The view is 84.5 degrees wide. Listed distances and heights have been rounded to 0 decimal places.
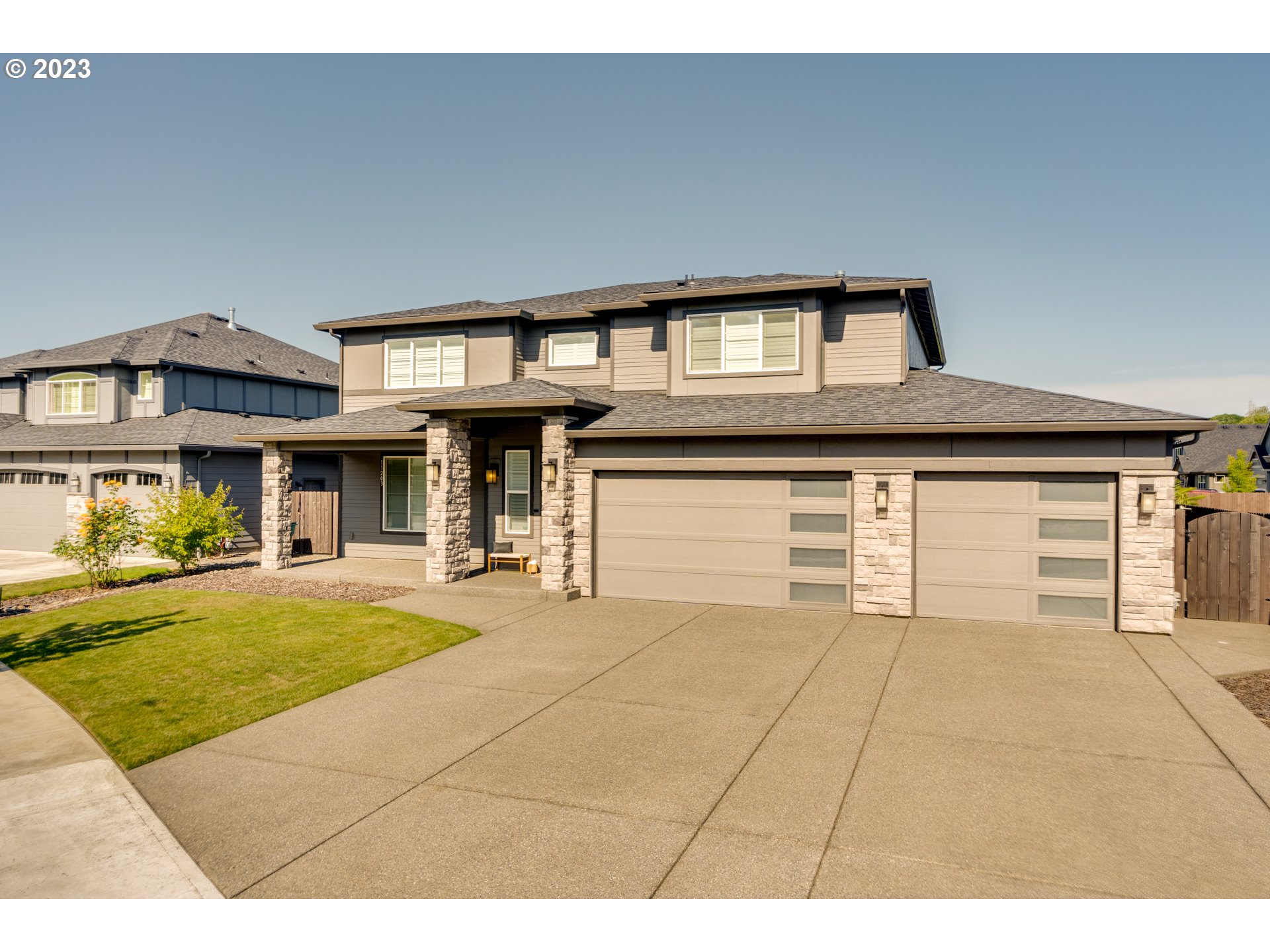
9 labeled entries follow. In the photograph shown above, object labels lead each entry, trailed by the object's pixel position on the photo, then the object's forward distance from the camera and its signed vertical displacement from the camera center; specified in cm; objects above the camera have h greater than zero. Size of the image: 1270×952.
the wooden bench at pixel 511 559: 1575 -195
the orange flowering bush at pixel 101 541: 1470 -155
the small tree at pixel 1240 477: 3597 +5
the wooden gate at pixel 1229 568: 1112 -146
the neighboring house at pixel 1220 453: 4725 +175
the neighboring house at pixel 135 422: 2102 +161
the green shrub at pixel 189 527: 1602 -133
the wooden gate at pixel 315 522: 1906 -141
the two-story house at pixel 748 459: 1066 +27
